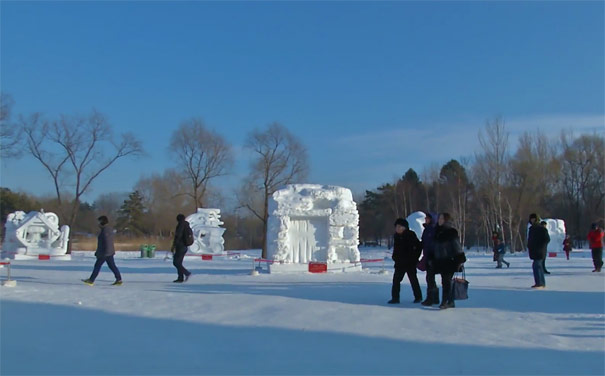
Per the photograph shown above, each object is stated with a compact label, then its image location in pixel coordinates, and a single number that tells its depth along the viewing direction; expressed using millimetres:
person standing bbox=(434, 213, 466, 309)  8500
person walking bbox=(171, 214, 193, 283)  12438
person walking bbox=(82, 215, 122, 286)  11438
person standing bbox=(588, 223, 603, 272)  15392
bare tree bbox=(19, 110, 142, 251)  34916
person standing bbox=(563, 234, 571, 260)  25445
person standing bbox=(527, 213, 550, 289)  10922
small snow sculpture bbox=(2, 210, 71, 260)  26750
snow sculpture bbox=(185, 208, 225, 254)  29672
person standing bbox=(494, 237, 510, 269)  18941
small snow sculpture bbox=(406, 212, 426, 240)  21578
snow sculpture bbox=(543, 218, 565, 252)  31016
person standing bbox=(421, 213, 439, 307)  8891
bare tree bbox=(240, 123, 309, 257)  35969
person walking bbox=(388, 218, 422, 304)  9156
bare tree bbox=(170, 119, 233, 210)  39188
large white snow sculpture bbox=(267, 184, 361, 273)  17969
